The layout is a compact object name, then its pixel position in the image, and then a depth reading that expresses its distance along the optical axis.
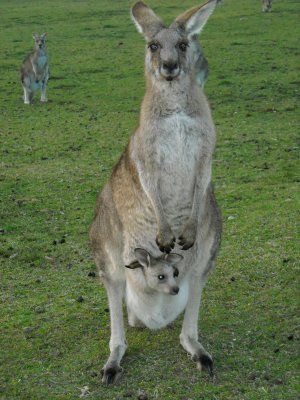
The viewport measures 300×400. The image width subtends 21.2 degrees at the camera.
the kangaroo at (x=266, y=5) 23.44
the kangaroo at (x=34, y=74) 14.11
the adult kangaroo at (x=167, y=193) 4.10
